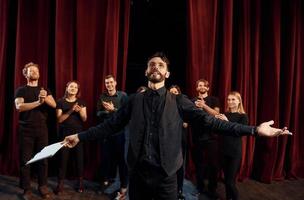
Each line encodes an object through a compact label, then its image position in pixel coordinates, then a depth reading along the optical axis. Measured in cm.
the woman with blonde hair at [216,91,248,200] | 356
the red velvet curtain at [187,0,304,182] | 466
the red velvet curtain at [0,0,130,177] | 443
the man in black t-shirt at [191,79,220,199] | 400
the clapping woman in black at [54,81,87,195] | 396
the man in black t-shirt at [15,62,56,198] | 372
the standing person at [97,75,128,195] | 390
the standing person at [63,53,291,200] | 218
